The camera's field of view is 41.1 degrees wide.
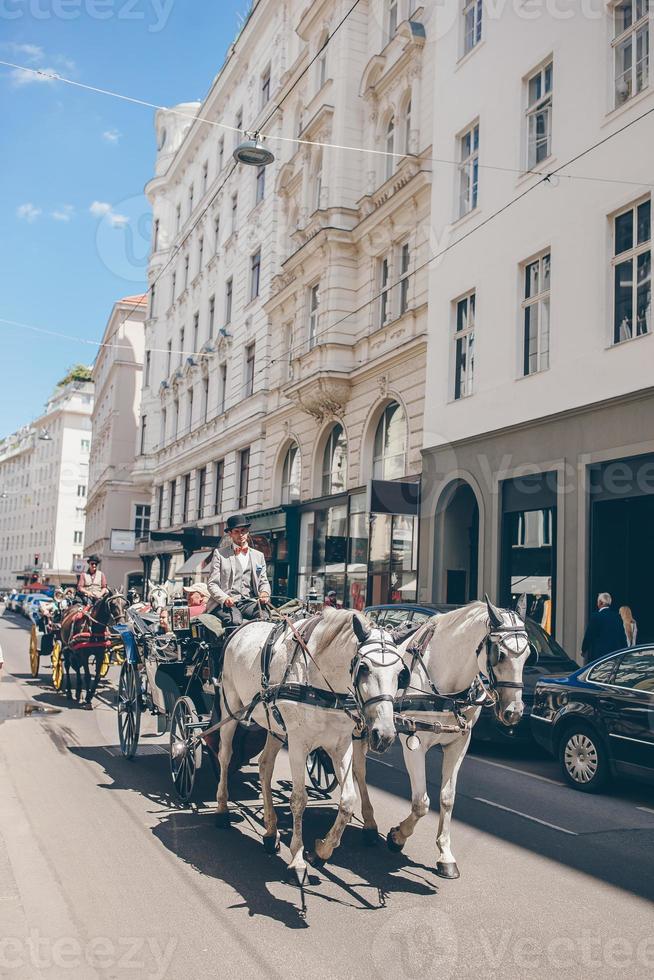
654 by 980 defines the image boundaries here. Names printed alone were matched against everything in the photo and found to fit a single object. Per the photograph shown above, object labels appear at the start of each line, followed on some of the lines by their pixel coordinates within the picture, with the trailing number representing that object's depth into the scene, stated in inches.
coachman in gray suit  322.7
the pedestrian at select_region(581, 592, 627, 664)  538.0
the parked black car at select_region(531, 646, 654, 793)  350.9
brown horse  533.3
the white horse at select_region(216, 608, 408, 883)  208.7
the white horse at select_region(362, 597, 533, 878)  233.8
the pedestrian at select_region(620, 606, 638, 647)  569.0
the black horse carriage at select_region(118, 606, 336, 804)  312.5
